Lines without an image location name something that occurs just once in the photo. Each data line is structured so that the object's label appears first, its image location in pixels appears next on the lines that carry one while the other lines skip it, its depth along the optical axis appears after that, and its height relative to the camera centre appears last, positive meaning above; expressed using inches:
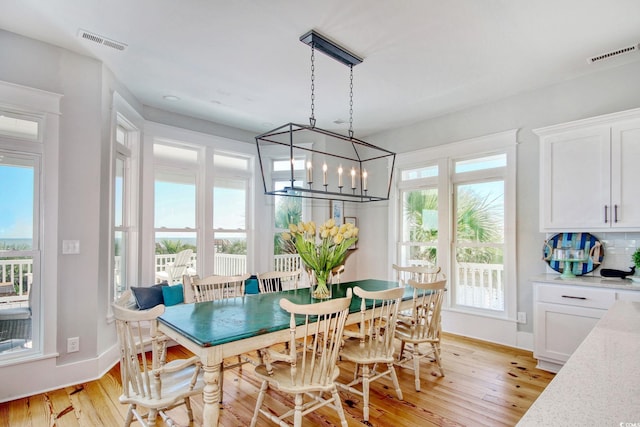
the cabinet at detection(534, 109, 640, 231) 118.3 +16.9
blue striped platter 132.6 -11.3
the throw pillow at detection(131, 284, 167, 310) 144.3 -34.1
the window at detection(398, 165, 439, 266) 188.7 +1.6
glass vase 114.5 -23.4
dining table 70.6 -26.4
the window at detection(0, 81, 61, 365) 109.3 -0.8
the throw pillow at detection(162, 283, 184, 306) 150.3 -34.4
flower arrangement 111.7 -9.6
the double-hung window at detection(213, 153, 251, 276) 192.5 +2.5
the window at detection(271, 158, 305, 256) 210.7 +7.6
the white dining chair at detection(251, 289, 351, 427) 76.3 -35.9
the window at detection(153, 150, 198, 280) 172.6 +7.5
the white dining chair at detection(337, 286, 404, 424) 94.8 -36.7
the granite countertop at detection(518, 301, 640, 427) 29.5 -17.2
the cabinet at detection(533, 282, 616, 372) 117.2 -34.6
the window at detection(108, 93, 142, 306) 139.0 +9.2
